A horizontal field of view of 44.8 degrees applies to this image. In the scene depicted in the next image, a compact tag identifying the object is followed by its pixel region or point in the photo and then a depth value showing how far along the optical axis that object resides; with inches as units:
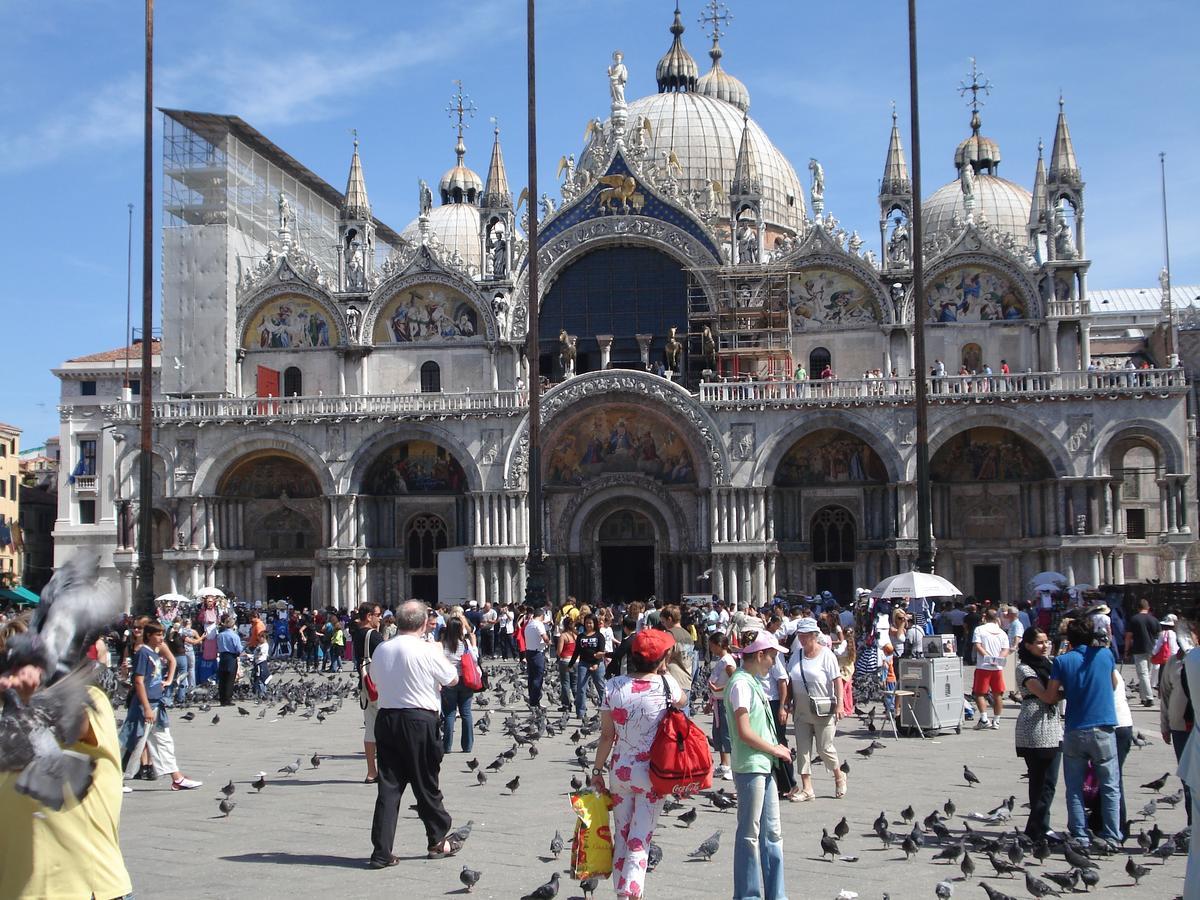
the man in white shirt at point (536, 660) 888.9
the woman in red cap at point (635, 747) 362.9
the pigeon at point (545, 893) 394.6
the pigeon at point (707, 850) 459.5
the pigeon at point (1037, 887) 392.2
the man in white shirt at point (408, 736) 455.5
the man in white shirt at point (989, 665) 834.8
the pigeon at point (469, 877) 413.7
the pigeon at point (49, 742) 246.7
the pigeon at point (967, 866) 425.4
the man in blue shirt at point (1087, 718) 471.2
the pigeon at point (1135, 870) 420.2
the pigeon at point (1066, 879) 406.3
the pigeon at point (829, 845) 454.6
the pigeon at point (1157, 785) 572.5
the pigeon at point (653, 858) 441.7
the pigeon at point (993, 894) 380.5
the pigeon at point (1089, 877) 409.7
